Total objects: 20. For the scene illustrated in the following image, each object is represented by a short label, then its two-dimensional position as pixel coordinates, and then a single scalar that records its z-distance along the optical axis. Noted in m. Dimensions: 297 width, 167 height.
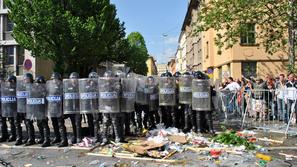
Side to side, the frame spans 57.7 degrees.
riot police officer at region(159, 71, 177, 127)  8.04
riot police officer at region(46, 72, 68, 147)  6.88
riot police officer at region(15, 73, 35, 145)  7.12
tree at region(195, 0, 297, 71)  12.58
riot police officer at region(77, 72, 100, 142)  6.88
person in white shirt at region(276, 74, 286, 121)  8.81
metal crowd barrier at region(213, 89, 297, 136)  8.54
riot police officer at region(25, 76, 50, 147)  6.91
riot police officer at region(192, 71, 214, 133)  7.57
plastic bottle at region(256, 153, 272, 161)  5.58
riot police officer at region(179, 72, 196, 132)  7.81
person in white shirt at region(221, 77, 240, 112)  9.95
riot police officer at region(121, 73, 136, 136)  7.04
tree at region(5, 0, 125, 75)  15.33
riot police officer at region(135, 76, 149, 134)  8.03
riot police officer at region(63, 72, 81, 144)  6.88
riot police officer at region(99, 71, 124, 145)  6.82
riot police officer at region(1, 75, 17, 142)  7.30
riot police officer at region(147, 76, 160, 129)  8.22
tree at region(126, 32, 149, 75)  22.95
